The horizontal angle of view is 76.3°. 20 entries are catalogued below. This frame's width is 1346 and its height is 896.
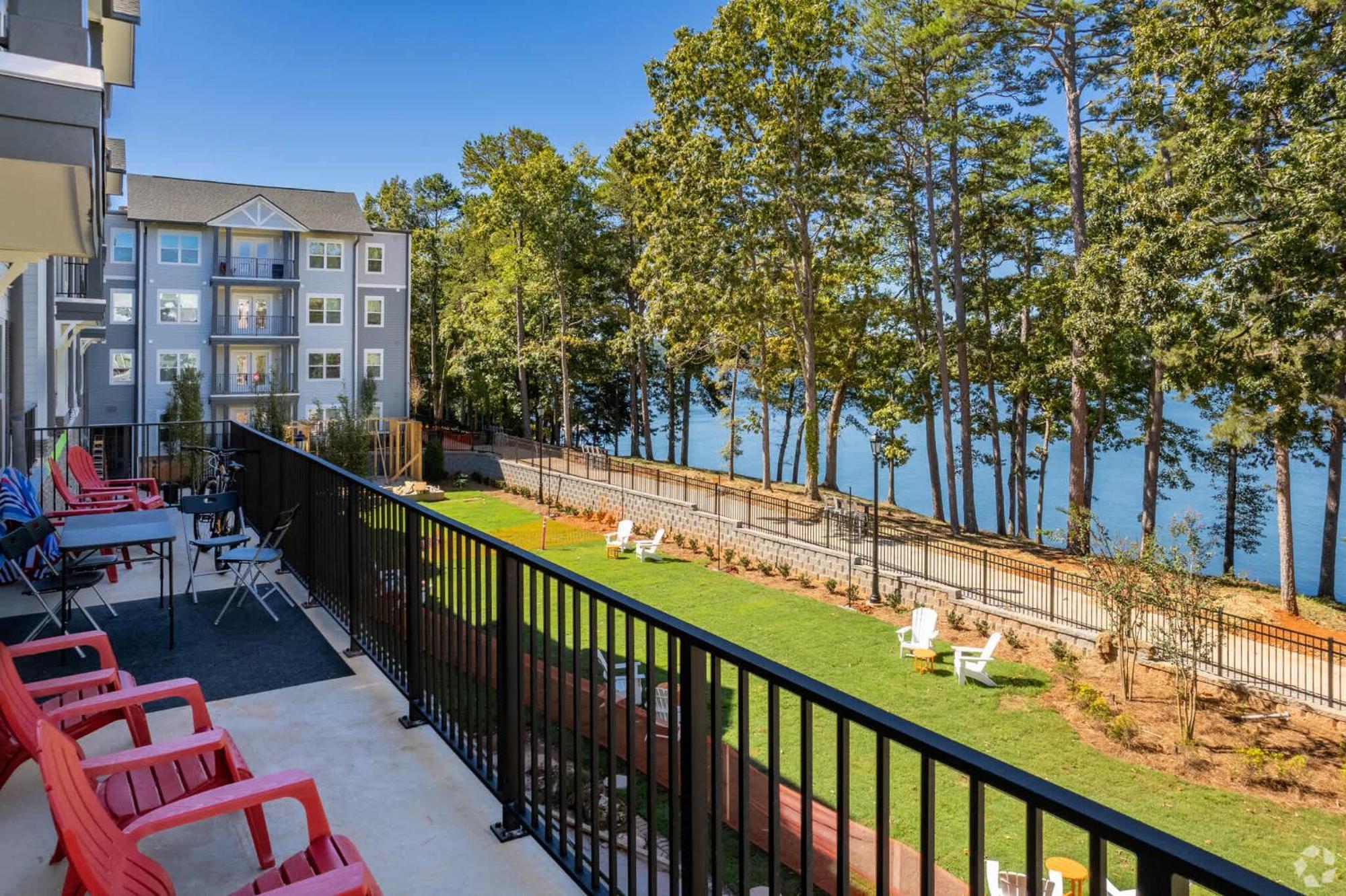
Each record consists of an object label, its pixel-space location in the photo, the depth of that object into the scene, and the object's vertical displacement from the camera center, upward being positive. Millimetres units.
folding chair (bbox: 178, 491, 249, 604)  6980 -731
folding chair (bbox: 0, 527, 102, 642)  4375 -1035
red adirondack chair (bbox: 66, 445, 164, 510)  8562 -733
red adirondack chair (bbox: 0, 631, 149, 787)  3090 -1106
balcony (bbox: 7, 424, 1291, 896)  1482 -1072
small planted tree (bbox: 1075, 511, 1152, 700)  14047 -2797
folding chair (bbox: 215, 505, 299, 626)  5703 -952
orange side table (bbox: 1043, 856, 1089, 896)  8016 -4309
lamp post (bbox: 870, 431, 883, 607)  19078 -3671
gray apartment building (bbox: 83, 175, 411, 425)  29875 +4315
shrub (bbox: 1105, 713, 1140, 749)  12695 -4604
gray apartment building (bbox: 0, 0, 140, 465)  2309 +762
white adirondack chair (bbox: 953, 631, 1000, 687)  14867 -4241
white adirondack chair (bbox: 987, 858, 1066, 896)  7680 -4350
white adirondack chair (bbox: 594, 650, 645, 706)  12133 -4032
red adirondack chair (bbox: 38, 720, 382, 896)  1917 -1041
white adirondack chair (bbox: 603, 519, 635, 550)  23667 -3266
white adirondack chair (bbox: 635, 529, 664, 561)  22984 -3465
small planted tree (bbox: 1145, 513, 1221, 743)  13125 -2934
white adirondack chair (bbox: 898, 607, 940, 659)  15883 -3938
